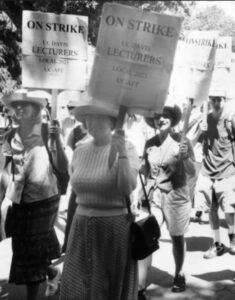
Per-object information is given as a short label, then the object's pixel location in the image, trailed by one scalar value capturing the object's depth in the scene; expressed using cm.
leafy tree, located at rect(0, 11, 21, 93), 1341
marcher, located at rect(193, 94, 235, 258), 578
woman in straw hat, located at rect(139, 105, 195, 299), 440
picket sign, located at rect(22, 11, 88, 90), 394
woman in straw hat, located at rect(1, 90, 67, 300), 397
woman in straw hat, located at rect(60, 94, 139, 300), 320
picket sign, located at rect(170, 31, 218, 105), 414
